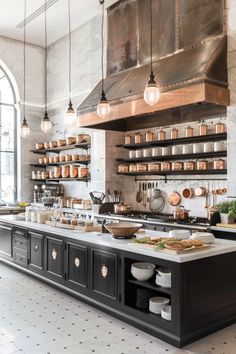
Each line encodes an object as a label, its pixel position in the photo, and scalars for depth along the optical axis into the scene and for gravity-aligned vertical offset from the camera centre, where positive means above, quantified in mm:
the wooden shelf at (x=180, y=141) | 5641 +704
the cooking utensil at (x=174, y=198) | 6460 -297
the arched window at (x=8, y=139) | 9508 +1150
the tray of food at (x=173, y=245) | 3322 -602
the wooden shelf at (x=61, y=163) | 8256 +467
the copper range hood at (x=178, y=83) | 4773 +1424
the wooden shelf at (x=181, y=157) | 5645 +430
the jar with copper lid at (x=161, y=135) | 6536 +841
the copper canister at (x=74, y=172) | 8305 +229
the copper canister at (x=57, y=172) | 8806 +243
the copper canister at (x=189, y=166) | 6031 +261
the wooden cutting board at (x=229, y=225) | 4677 -577
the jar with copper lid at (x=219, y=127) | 5535 +827
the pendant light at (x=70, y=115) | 5309 +980
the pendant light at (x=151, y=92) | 4047 +1006
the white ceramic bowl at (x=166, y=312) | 3336 -1210
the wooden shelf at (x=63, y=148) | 8191 +830
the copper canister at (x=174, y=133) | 6312 +845
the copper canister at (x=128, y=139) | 7344 +864
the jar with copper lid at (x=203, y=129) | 5805 +841
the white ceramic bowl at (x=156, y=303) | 3490 -1175
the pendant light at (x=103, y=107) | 4531 +934
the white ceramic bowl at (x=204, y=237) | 3705 -569
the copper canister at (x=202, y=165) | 5840 +268
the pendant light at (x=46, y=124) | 5691 +912
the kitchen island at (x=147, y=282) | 3234 -1018
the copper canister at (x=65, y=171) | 8531 +257
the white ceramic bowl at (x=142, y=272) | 3633 -909
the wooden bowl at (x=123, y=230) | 4000 -532
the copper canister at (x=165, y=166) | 6398 +277
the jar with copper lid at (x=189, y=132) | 6031 +826
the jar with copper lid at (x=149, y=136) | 6789 +854
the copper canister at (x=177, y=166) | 6230 +268
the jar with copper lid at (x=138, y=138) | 7043 +849
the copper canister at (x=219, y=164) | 5582 +269
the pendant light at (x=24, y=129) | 6306 +923
